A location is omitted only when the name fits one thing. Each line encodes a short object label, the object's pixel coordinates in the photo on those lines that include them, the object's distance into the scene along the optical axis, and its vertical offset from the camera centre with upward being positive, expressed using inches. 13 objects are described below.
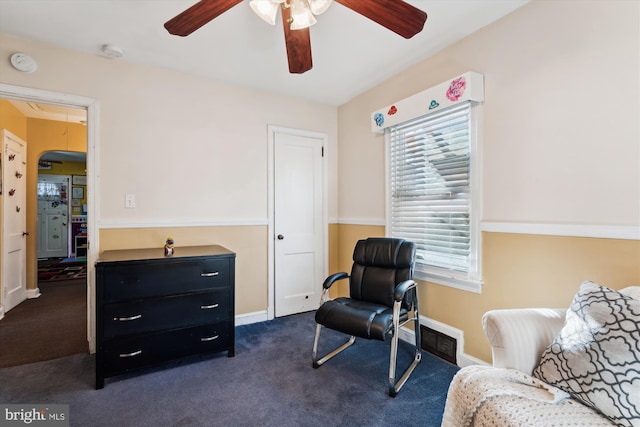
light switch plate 103.9 +4.5
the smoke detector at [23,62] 88.9 +44.4
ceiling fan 58.4 +39.4
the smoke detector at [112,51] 94.3 +50.9
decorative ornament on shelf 95.5 -10.6
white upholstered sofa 40.1 -24.0
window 88.0 +6.4
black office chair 79.0 -26.9
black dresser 80.5 -26.5
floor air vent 92.7 -41.3
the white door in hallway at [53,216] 300.2 -2.0
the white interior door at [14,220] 138.9 -2.9
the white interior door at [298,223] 133.1 -4.3
